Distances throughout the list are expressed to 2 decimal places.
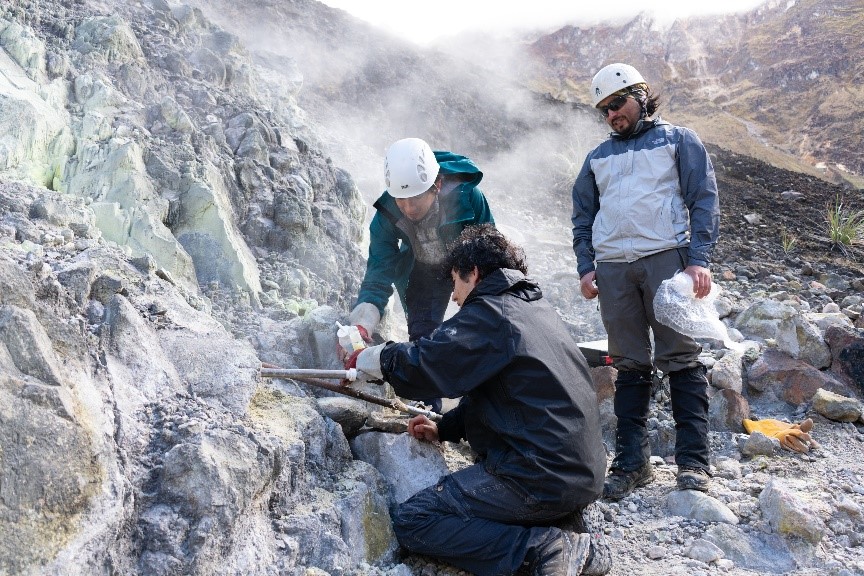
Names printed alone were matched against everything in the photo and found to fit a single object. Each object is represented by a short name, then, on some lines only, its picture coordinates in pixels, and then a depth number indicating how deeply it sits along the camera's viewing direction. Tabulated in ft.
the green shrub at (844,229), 29.81
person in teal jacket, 11.43
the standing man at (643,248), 11.21
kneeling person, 8.29
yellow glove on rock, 13.17
